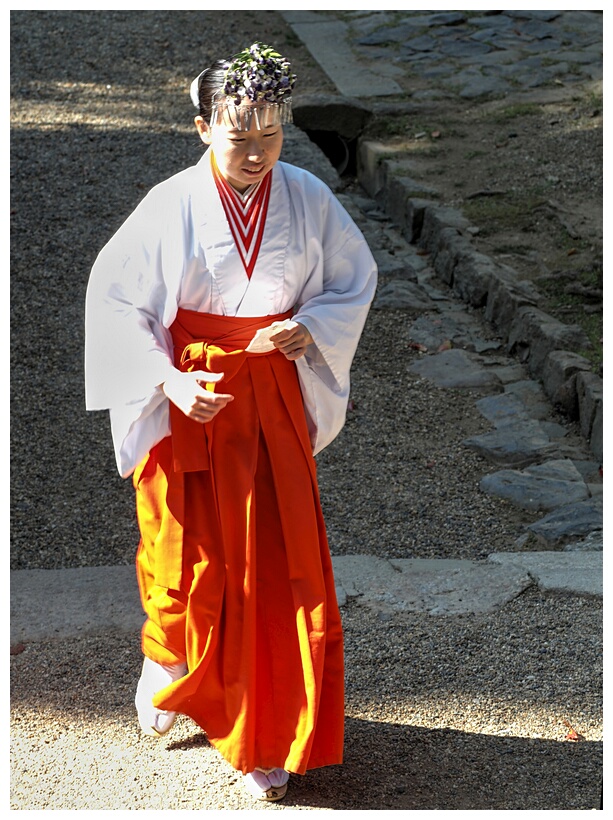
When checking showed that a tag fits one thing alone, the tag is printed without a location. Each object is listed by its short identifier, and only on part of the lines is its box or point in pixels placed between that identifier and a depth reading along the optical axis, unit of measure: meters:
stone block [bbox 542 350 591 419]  10.40
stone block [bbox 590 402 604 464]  9.71
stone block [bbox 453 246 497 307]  12.44
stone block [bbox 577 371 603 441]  9.95
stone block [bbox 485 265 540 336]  11.84
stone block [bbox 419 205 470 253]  13.59
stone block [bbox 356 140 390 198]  15.32
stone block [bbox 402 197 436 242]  14.00
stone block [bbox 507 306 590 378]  11.00
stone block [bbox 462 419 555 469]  9.68
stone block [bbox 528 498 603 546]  8.36
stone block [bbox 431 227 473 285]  13.03
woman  4.95
